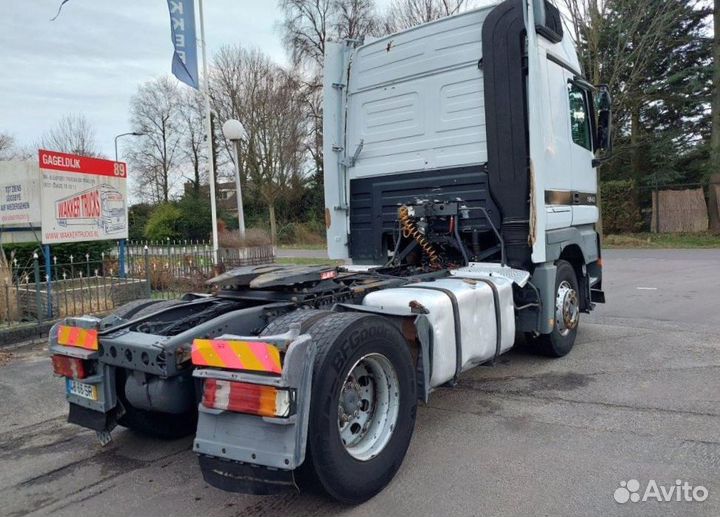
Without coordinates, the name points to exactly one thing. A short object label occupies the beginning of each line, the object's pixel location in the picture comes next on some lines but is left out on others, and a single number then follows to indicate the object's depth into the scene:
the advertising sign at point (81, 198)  8.41
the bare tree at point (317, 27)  32.34
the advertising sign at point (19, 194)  9.64
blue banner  10.47
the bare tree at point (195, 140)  39.22
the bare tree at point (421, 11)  27.03
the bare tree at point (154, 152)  41.16
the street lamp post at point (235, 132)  11.56
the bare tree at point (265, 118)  30.48
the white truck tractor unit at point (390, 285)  2.71
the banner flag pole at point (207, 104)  11.09
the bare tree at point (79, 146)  40.59
